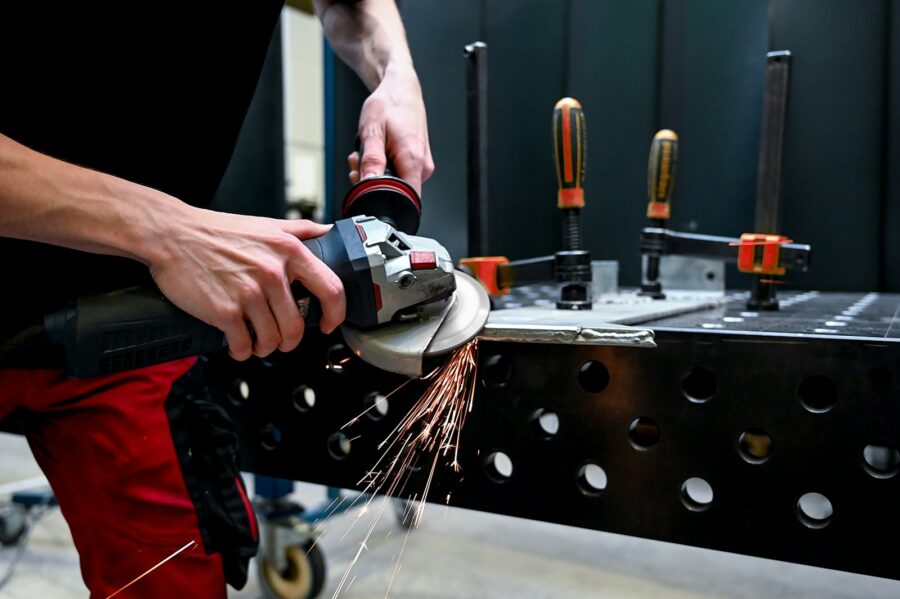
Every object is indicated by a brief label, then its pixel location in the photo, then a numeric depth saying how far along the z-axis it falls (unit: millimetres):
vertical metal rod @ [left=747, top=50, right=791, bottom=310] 1303
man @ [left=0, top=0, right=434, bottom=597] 820
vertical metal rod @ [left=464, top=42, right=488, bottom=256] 1457
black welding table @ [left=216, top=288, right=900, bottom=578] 723
